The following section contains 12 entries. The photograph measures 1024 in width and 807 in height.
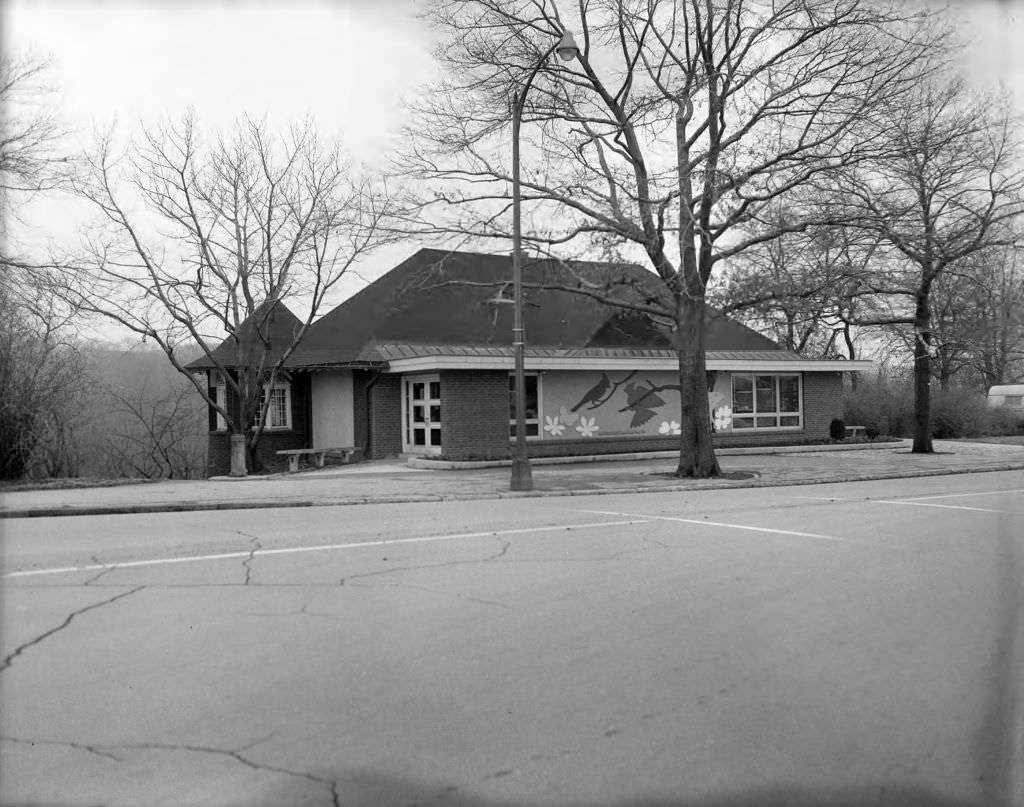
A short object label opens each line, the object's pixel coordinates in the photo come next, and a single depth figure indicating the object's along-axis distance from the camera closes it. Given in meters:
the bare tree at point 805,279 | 19.95
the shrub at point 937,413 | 39.69
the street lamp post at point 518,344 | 17.86
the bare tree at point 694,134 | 18.88
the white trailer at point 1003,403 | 32.21
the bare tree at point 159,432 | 34.91
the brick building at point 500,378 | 25.20
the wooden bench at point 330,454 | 26.53
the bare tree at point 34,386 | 19.98
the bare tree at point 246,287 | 27.02
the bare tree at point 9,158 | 19.20
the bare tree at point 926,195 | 18.73
